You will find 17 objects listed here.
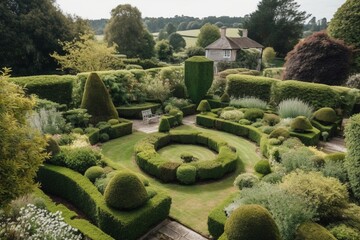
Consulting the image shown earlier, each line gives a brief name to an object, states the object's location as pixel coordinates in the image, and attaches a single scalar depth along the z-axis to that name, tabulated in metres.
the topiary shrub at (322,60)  19.12
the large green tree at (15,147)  5.17
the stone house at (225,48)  44.09
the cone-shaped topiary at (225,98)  21.61
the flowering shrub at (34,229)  5.91
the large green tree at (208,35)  54.16
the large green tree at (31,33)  26.52
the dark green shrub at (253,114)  17.69
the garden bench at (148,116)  19.05
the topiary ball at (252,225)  5.49
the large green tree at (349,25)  20.58
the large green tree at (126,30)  43.19
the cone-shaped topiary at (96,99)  16.03
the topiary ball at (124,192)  7.45
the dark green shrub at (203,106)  19.53
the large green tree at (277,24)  56.19
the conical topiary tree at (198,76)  22.22
